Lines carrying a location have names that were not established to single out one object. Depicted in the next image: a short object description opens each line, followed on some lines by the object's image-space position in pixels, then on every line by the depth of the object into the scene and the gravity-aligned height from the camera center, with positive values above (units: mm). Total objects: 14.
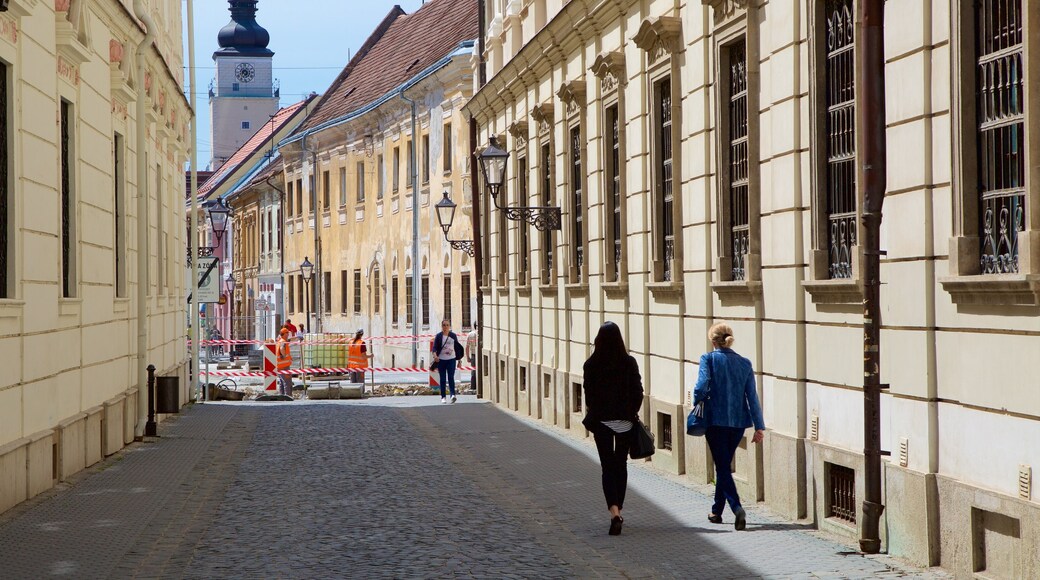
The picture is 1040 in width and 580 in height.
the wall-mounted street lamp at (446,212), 31469 +1901
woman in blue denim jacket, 11328 -687
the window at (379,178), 47094 +3875
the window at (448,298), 40125 +210
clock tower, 117562 +17188
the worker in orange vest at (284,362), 35062 -1207
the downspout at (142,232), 19688 +1002
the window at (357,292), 50406 +488
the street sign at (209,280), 30062 +555
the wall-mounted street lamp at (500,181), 21797 +1783
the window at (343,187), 51688 +3979
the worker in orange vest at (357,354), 37562 -1125
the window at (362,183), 49125 +3913
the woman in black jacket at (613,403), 11469 -722
